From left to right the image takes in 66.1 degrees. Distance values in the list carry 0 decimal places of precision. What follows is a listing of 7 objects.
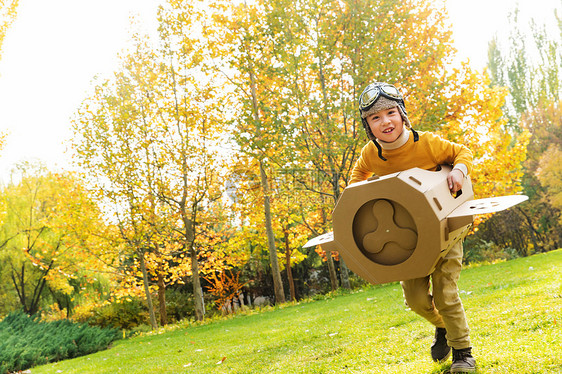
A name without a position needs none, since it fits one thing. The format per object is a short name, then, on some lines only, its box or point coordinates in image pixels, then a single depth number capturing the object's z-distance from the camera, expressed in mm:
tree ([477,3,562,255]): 31594
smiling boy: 2977
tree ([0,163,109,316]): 24406
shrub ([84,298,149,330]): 19969
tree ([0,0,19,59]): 13547
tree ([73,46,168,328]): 15273
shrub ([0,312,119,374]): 9773
